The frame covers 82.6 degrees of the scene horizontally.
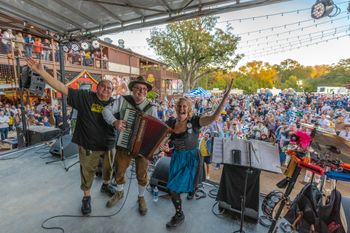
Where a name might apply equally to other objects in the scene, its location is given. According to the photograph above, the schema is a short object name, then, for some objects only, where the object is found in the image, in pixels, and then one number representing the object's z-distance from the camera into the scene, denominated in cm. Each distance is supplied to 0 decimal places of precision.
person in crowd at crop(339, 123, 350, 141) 580
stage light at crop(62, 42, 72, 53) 492
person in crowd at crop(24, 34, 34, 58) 987
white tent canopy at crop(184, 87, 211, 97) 1431
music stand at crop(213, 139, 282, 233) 217
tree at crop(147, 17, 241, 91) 1703
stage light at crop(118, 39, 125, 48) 2102
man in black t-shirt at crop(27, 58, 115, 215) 249
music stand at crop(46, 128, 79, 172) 405
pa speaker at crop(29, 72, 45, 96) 466
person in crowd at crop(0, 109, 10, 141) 773
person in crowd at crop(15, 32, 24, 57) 935
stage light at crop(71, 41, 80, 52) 521
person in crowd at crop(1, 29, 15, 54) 890
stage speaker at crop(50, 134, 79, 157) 436
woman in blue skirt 229
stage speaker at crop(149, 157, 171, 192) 298
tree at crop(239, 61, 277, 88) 4925
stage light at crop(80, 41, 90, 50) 564
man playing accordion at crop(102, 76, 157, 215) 244
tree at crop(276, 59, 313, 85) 5944
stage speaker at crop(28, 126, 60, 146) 540
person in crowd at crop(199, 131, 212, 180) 471
